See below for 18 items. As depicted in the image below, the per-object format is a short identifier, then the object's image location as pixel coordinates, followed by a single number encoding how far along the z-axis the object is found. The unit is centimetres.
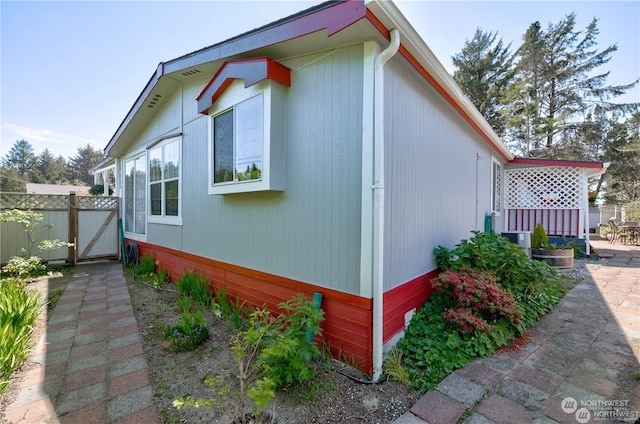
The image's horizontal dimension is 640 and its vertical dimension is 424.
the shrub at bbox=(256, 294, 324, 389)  186
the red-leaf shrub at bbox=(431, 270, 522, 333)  267
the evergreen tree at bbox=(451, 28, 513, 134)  1495
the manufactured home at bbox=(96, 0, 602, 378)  228
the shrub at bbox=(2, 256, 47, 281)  449
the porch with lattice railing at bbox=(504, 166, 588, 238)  732
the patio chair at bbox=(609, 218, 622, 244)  1073
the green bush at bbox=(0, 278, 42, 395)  217
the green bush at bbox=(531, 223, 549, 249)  636
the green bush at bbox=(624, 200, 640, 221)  1263
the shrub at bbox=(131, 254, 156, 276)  567
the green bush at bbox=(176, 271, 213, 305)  396
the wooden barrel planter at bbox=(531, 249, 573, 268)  594
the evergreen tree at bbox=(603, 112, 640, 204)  1412
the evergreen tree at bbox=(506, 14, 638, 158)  1375
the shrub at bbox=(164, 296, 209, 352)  266
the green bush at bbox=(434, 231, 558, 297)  346
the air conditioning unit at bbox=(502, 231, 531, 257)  619
